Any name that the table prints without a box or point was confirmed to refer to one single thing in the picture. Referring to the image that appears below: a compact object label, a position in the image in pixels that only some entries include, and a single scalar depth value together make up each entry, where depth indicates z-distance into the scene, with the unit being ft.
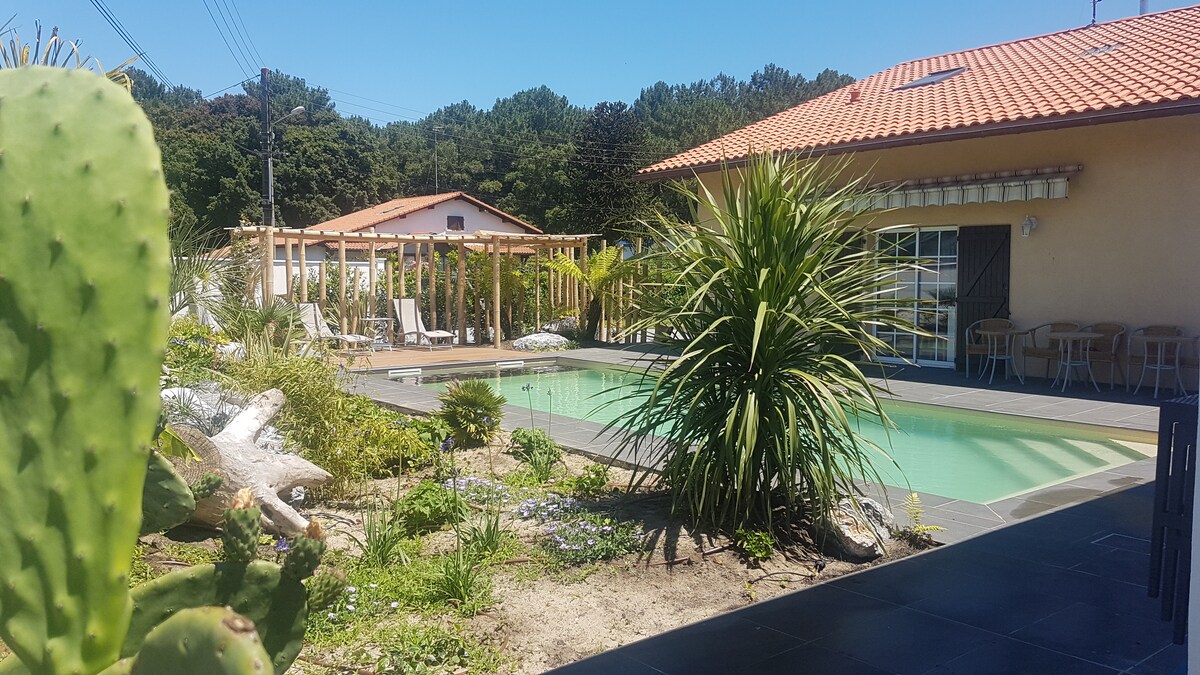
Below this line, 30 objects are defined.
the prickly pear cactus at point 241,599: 6.50
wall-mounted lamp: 41.24
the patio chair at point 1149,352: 35.42
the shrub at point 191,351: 21.09
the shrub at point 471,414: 24.72
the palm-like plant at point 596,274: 59.26
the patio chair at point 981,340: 41.29
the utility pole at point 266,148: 75.24
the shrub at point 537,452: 21.21
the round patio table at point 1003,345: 40.16
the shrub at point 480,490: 18.66
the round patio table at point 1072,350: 37.11
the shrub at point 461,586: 13.26
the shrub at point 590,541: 15.19
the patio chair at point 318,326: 47.73
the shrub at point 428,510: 16.74
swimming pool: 24.11
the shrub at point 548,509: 17.25
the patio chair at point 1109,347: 37.19
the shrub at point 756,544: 15.40
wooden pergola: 50.60
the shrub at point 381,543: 14.85
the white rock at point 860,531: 15.84
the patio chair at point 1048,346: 38.58
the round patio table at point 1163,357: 34.58
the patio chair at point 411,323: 58.39
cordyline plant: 15.99
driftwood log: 15.88
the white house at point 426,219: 119.44
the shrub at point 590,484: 18.67
